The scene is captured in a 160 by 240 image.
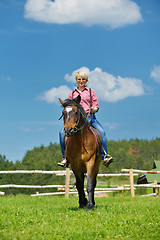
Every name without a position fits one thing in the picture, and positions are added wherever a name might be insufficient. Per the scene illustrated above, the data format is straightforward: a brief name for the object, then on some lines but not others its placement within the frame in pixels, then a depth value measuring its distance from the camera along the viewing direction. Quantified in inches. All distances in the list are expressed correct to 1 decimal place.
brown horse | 575.7
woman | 640.0
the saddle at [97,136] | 638.8
